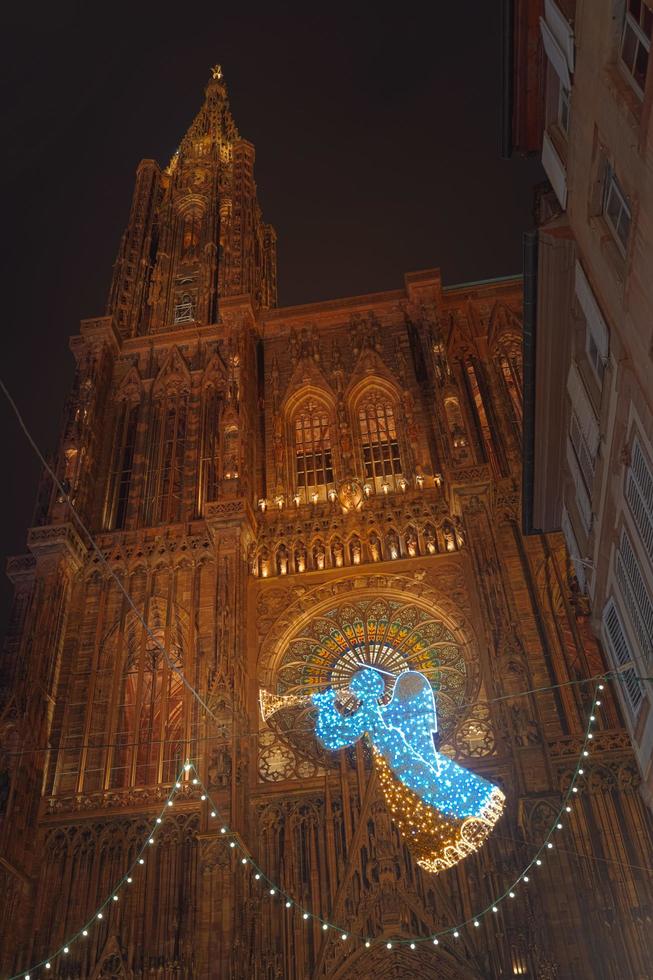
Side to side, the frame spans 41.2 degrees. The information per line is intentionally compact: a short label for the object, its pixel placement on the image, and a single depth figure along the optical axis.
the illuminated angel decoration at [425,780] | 16.25
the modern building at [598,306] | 9.84
